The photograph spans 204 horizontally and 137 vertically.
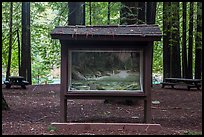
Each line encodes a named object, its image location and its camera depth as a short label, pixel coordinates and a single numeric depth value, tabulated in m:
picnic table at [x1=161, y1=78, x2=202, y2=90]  17.69
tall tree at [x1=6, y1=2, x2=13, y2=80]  20.48
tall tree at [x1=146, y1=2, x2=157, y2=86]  17.58
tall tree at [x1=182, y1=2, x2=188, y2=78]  21.75
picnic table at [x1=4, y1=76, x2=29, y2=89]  17.69
